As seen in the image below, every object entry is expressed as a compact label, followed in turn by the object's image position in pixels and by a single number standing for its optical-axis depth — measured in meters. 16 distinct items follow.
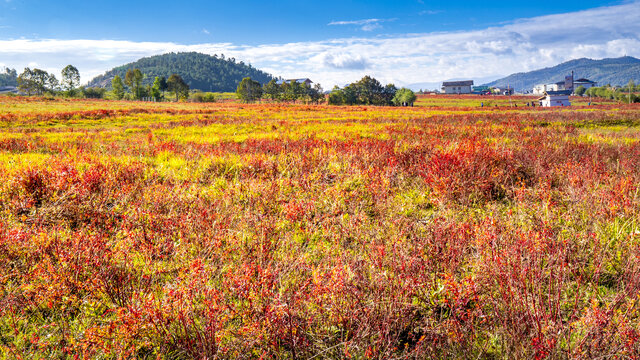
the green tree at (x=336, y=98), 84.56
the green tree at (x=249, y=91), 93.75
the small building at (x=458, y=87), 175.38
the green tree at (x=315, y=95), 94.00
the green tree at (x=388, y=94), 92.20
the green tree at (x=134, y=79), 91.03
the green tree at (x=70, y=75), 107.94
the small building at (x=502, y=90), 172.84
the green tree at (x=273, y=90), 96.00
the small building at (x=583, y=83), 177.82
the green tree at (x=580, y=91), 140.91
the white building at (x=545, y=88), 173.00
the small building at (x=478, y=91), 164.18
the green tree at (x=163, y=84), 95.06
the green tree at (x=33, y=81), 99.19
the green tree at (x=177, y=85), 92.38
